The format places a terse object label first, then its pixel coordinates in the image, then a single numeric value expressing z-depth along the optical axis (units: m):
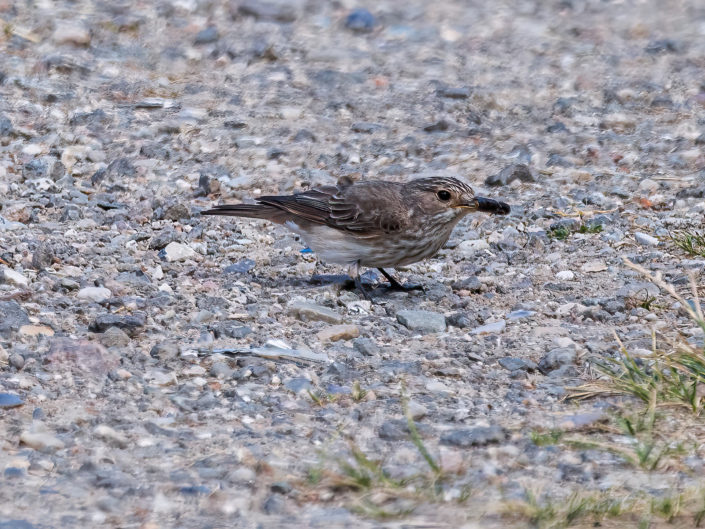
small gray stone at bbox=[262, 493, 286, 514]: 9.12
